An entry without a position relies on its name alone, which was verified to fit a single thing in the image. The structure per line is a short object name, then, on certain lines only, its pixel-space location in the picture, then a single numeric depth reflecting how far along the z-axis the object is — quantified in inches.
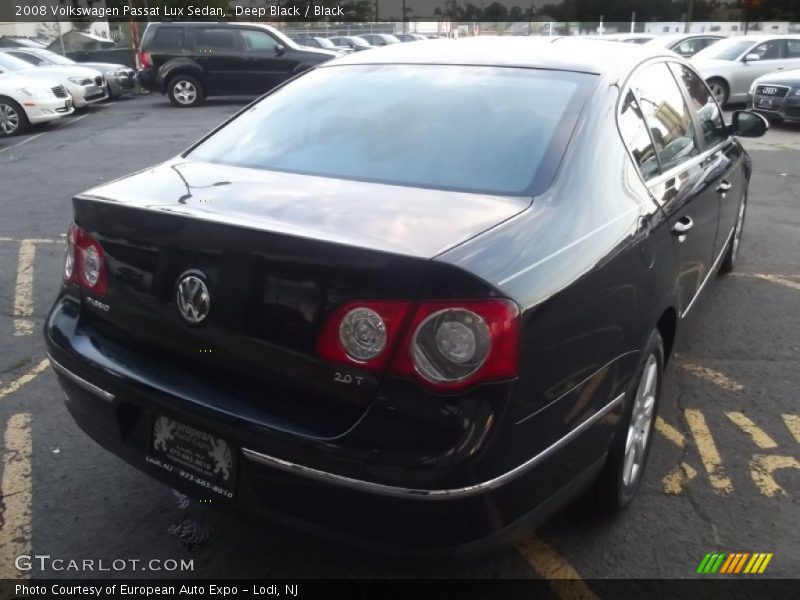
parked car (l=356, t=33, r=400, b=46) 1224.2
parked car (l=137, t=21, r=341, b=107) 647.8
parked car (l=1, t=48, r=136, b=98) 647.8
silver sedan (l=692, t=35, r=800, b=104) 621.6
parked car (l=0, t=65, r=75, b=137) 494.0
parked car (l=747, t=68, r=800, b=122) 497.4
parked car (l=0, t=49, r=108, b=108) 563.2
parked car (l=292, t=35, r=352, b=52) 889.5
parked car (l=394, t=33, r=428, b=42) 1276.6
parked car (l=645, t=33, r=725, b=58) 734.5
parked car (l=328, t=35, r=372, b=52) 1124.3
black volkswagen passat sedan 74.6
